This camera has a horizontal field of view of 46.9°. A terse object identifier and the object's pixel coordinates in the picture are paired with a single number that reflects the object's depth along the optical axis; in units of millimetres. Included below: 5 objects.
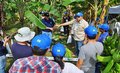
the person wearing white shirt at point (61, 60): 1758
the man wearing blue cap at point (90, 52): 2303
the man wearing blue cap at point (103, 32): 3065
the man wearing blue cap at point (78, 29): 3821
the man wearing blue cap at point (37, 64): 1386
